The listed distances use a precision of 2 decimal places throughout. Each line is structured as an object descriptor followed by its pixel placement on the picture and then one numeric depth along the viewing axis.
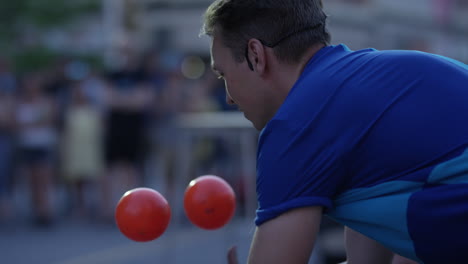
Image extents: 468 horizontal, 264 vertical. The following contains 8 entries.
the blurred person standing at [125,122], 9.19
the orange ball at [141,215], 2.41
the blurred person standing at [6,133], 9.25
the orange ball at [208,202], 2.62
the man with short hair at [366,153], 1.87
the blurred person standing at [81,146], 9.45
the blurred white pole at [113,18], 20.39
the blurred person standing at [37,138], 9.25
